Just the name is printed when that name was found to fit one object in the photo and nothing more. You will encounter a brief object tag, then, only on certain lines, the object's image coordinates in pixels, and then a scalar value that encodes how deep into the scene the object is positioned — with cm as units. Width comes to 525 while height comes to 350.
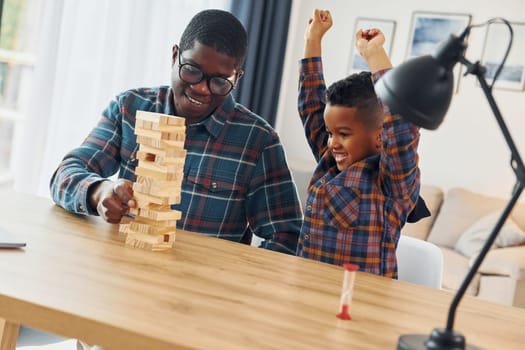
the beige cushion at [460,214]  461
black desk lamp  90
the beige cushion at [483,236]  427
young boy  160
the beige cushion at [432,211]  473
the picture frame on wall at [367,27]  517
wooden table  92
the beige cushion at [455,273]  395
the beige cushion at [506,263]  385
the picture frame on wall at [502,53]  477
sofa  389
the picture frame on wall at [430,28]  495
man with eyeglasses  170
